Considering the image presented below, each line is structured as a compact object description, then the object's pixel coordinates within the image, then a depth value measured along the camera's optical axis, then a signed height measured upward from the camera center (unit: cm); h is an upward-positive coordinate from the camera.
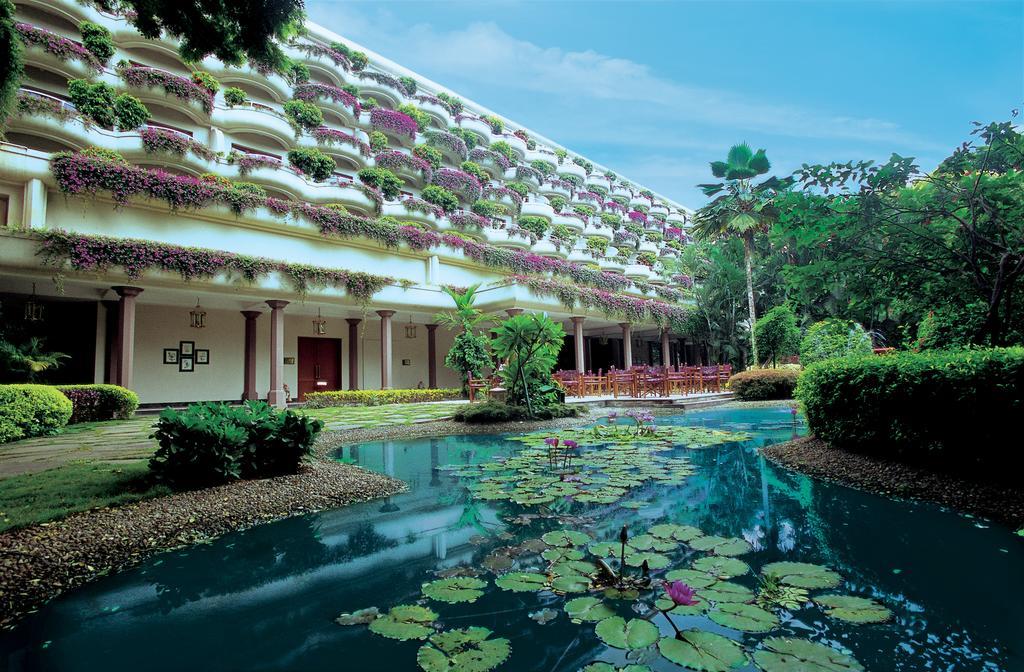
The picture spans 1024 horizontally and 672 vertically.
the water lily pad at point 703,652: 182 -113
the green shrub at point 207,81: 2005 +1201
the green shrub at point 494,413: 1014 -105
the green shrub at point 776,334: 1992 +97
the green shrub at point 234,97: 2019 +1136
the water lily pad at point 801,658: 178 -113
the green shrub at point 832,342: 1427 +45
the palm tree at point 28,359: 1077 +36
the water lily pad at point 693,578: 251 -116
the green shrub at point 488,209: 3145 +1018
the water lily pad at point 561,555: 294 -118
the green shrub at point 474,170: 3391 +1363
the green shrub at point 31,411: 764 -61
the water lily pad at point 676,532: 326 -118
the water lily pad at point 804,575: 251 -117
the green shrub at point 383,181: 2542 +984
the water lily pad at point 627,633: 195 -113
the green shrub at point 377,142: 2875 +1333
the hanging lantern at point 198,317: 1568 +175
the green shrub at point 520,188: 3647 +1332
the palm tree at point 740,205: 2045 +647
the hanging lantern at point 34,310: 1218 +162
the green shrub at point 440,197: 2811 +981
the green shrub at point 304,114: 2380 +1254
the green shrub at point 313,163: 2212 +946
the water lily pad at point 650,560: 274 -116
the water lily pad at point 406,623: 213 -117
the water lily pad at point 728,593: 231 -114
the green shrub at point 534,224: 3384 +972
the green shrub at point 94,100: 1595 +911
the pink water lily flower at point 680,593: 194 -93
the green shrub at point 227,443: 442 -71
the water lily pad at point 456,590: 246 -118
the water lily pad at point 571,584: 250 -116
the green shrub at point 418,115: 3275 +1703
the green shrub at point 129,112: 1703 +917
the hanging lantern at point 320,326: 1847 +166
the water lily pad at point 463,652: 187 -115
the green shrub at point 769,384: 1560 -84
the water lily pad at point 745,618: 206 -114
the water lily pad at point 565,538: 320 -118
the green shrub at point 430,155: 3043 +1339
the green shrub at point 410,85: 3409 +1980
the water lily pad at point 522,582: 253 -116
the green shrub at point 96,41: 1791 +1227
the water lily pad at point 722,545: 298 -118
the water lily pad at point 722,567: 264 -116
